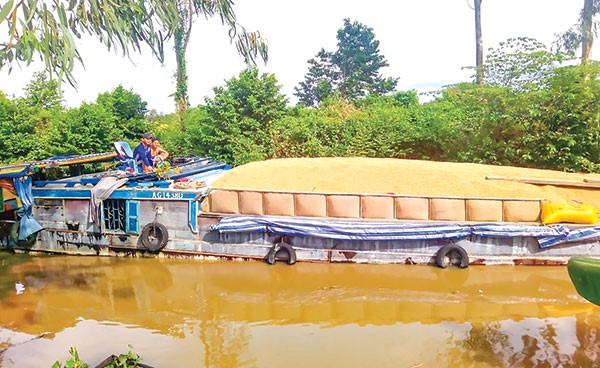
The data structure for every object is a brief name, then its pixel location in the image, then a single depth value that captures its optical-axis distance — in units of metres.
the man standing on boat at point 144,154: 10.59
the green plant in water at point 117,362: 4.66
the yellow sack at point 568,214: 8.08
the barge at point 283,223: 8.41
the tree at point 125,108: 18.02
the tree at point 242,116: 15.83
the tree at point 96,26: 3.56
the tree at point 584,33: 18.81
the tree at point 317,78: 36.53
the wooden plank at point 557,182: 9.06
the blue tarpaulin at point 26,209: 9.55
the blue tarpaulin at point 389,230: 8.14
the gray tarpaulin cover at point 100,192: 9.53
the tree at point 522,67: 12.36
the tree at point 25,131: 17.03
